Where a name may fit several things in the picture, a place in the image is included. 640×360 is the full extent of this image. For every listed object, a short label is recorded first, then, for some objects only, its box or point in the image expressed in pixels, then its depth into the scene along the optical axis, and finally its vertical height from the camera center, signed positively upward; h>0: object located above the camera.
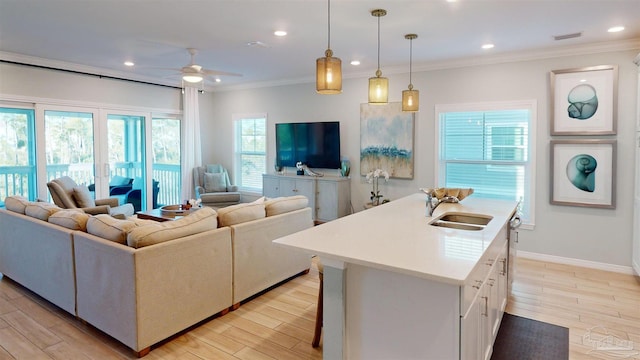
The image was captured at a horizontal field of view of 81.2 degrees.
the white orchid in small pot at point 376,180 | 5.67 -0.33
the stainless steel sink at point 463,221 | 2.69 -0.48
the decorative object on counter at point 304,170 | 6.48 -0.18
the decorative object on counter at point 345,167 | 6.14 -0.13
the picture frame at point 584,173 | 4.23 -0.18
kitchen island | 1.73 -0.67
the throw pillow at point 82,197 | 4.97 -0.47
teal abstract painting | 5.57 +0.30
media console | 5.95 -0.53
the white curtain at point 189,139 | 7.10 +0.42
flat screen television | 6.27 +0.27
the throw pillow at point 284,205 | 3.68 -0.46
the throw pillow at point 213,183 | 6.98 -0.42
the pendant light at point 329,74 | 2.49 +0.57
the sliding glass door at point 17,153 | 5.06 +0.13
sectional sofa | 2.55 -0.80
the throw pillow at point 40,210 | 3.34 -0.44
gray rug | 2.63 -1.37
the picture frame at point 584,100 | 4.17 +0.66
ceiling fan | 4.48 +1.07
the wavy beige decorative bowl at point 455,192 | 3.40 -0.31
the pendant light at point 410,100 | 3.62 +0.57
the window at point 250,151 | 7.28 +0.19
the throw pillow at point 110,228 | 2.67 -0.49
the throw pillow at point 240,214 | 3.20 -0.47
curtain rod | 5.04 +1.36
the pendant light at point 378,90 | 3.10 +0.58
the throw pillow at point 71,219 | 3.02 -0.47
